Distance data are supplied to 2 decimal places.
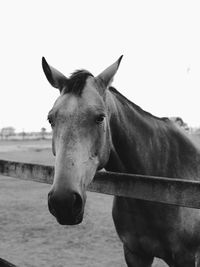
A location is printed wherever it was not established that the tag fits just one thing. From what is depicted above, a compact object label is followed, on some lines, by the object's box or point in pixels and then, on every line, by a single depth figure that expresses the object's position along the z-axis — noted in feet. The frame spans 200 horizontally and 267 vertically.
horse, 6.53
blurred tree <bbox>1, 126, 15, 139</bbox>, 326.16
